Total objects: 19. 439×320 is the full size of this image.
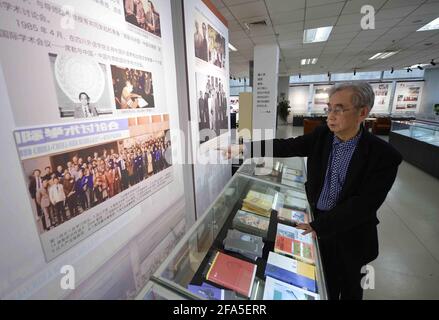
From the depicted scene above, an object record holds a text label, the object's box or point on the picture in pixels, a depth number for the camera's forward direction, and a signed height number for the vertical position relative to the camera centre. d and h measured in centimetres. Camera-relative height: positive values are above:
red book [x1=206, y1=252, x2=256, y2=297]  114 -91
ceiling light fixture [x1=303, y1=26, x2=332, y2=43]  542 +171
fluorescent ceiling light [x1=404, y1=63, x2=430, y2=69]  1056 +163
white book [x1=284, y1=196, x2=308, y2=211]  204 -94
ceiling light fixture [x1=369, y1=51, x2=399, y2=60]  777 +162
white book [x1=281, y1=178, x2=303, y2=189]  230 -86
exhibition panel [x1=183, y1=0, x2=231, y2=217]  197 +13
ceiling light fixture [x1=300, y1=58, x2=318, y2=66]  899 +168
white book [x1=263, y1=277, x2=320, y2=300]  111 -96
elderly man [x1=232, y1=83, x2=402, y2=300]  123 -49
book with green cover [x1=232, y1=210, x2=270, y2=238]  161 -90
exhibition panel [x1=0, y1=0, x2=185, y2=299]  82 -16
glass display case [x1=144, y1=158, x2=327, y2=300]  107 -88
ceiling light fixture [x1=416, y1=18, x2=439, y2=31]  505 +168
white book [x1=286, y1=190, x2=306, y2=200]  215 -90
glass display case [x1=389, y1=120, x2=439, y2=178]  520 -119
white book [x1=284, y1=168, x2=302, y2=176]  279 -88
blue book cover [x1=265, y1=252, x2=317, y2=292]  122 -97
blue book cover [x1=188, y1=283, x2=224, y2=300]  106 -91
